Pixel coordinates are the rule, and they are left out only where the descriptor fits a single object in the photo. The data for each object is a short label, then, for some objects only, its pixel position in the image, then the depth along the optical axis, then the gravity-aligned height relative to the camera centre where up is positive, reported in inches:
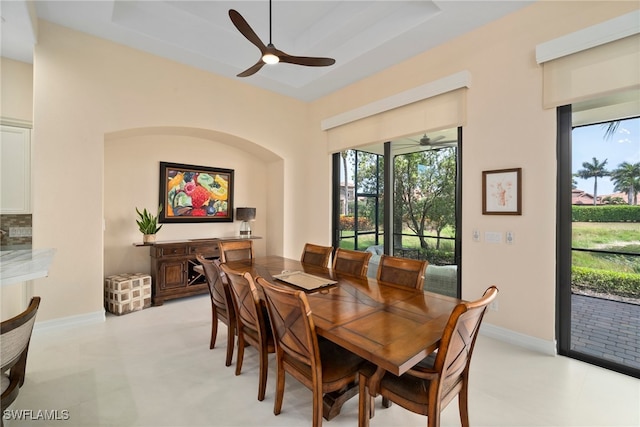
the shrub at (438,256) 146.0 -21.7
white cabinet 126.8 +18.6
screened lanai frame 135.9 +3.1
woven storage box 143.6 -40.7
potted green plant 158.0 -7.8
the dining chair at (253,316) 78.4 -29.4
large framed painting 176.7 +12.8
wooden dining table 52.1 -23.6
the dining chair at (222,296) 97.1 -29.3
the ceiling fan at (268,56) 92.5 +58.7
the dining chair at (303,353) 61.6 -33.2
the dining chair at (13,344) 50.1 -24.2
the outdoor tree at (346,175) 199.2 +26.9
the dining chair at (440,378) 53.3 -34.3
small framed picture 114.4 +9.5
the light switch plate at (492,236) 120.4 -9.0
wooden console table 157.6 -30.3
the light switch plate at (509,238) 116.5 -9.2
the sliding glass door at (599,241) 97.6 -8.9
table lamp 192.5 -0.4
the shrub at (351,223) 189.4 -6.1
